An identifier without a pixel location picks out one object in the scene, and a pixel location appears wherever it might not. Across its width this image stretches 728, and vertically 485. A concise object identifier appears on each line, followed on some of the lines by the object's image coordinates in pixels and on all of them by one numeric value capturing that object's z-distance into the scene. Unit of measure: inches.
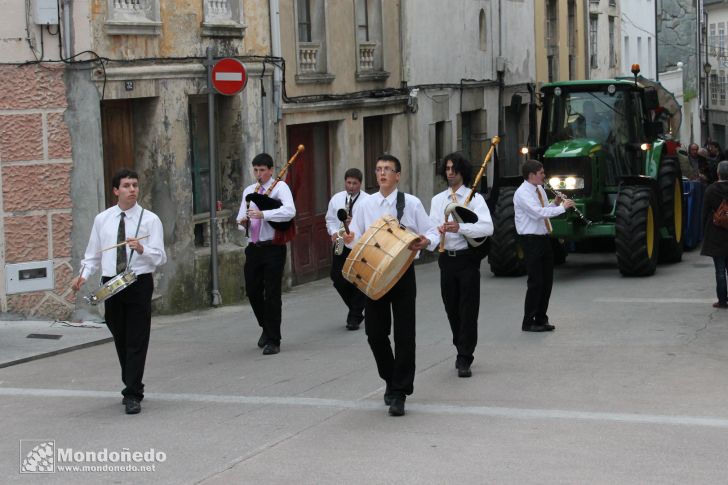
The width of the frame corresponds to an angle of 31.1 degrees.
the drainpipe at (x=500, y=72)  1143.6
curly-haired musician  415.2
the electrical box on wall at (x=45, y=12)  544.7
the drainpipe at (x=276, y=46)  717.3
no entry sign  643.5
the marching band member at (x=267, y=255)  478.9
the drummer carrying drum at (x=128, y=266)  377.4
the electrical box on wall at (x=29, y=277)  539.2
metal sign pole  645.3
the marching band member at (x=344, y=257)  541.6
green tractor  721.0
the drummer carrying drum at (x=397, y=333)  360.8
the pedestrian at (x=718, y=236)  581.6
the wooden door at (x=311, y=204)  763.4
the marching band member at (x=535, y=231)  509.4
